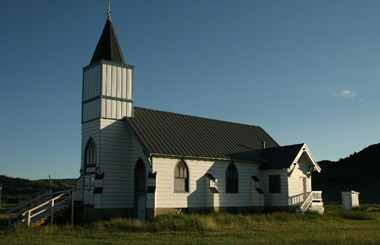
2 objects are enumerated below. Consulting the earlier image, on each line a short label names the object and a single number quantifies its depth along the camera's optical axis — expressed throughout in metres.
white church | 28.47
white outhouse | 39.38
